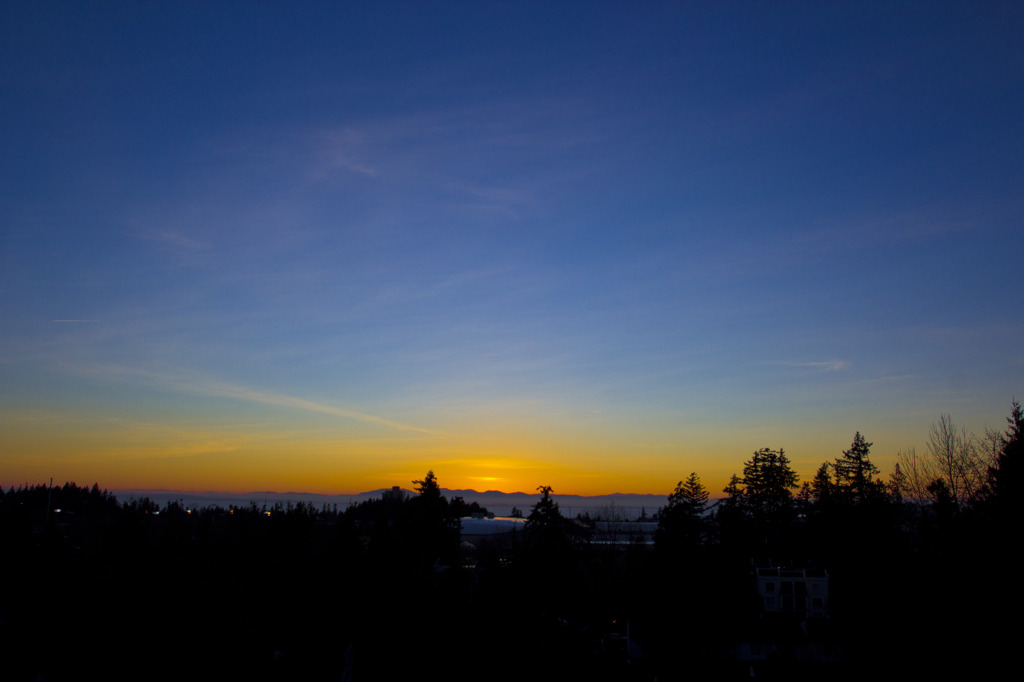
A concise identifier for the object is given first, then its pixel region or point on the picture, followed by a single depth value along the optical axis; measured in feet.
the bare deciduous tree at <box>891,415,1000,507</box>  147.23
